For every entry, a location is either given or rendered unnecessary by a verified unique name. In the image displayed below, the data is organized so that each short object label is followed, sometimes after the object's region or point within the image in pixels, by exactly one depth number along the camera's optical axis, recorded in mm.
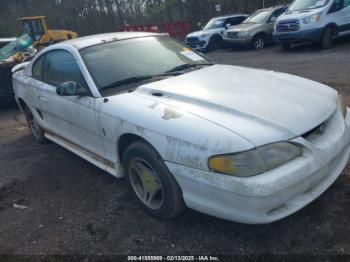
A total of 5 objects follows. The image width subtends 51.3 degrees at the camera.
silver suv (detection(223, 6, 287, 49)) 14835
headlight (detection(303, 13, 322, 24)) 11586
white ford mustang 2457
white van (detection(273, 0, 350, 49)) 11641
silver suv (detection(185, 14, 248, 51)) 16875
